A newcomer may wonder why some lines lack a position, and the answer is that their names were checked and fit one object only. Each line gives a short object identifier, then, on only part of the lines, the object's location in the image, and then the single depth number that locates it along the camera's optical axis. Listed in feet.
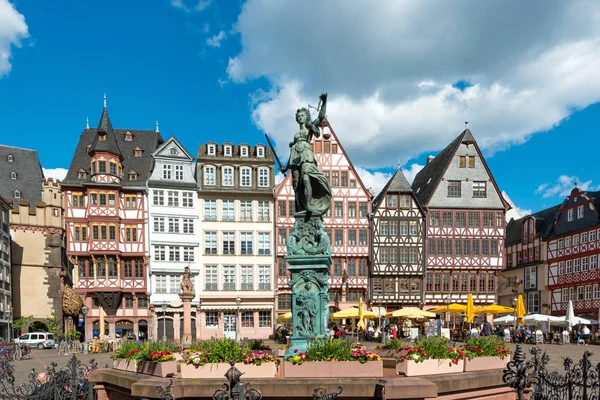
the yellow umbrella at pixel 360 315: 96.90
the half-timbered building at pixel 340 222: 140.26
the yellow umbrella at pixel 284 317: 102.44
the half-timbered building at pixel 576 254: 139.74
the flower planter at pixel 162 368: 29.43
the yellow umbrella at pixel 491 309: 105.61
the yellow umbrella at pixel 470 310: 93.76
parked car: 122.01
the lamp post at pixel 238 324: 134.39
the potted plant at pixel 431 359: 29.54
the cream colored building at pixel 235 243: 138.82
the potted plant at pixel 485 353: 31.86
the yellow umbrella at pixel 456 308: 106.46
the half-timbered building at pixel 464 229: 145.07
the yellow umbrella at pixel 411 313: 102.99
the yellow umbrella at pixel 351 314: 100.69
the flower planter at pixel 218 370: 28.27
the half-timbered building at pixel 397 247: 141.90
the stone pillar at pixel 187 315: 89.61
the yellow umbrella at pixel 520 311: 96.24
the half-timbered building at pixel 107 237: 131.95
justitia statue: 39.19
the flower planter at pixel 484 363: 31.50
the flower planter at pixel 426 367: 29.40
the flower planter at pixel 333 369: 28.04
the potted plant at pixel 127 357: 32.96
